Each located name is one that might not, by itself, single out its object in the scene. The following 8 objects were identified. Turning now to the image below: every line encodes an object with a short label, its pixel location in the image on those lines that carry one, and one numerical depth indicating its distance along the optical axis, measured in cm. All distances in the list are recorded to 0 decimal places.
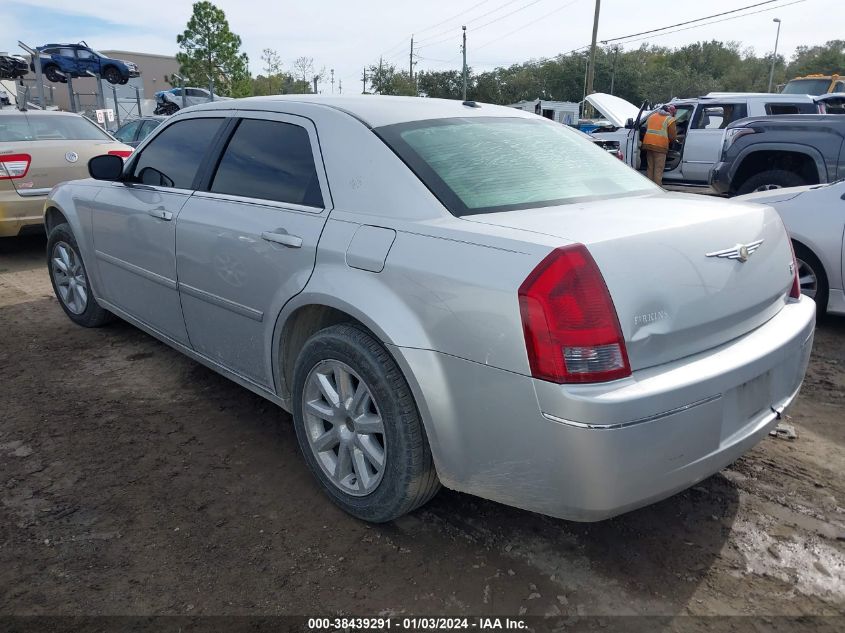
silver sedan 192
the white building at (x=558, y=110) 2997
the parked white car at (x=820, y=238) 463
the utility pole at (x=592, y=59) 2934
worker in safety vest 1121
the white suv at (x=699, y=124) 1134
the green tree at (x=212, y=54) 4525
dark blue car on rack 2267
